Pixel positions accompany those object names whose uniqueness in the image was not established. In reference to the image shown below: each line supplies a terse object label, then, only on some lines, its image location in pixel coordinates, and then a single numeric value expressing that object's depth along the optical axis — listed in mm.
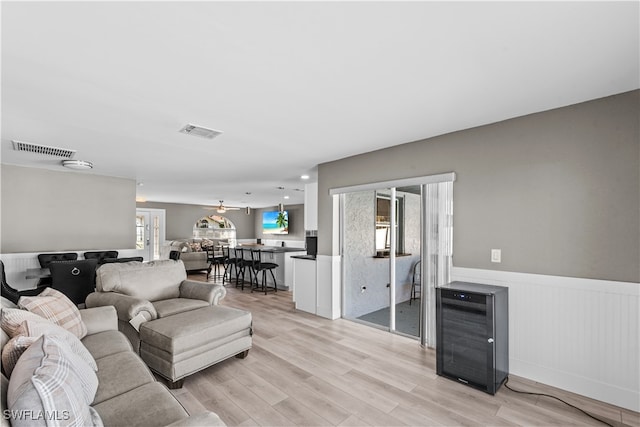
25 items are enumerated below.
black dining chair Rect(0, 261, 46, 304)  3588
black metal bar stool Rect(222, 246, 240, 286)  7412
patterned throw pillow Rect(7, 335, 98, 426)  1017
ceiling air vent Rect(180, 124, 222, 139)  3157
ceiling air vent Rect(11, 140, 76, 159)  3771
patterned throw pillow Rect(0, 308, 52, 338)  1699
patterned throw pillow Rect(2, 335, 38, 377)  1439
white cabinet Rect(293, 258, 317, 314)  4898
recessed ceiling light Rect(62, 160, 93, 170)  4523
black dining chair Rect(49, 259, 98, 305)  4016
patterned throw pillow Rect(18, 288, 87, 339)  2133
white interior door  10438
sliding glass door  3500
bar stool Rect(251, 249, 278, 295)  6512
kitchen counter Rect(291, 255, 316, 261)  5023
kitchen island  6855
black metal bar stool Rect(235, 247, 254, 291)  6902
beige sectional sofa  1017
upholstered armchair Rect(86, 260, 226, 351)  2967
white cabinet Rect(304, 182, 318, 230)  5203
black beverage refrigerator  2574
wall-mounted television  12773
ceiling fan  12953
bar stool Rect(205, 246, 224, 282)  8625
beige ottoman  2594
